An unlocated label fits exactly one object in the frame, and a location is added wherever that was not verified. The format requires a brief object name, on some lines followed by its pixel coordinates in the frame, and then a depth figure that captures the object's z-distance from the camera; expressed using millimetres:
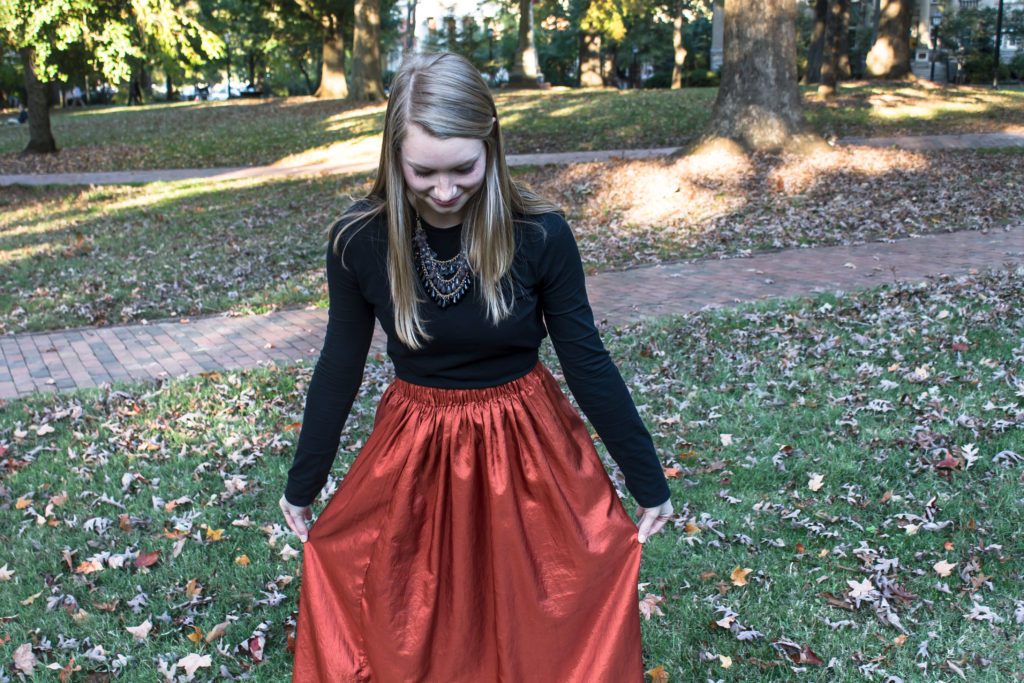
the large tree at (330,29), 35406
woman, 2123
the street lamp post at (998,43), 25797
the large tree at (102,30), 14023
